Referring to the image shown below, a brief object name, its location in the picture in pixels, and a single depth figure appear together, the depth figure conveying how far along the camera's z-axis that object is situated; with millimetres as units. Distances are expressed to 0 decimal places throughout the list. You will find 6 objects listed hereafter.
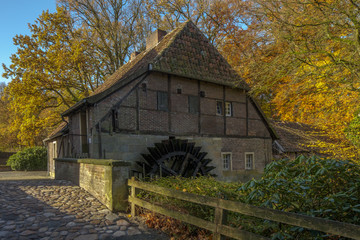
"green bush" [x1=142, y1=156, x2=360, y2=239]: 3547
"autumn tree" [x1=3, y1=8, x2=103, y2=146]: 17703
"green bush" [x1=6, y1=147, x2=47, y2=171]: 25469
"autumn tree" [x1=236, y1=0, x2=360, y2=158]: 8352
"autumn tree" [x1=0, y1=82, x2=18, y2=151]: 30595
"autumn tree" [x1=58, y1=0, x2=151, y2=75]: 22312
